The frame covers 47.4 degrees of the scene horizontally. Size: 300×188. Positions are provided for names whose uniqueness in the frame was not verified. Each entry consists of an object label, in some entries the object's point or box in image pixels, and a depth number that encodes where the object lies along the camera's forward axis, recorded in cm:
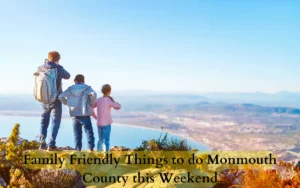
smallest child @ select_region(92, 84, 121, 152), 877
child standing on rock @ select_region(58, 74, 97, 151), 880
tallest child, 917
